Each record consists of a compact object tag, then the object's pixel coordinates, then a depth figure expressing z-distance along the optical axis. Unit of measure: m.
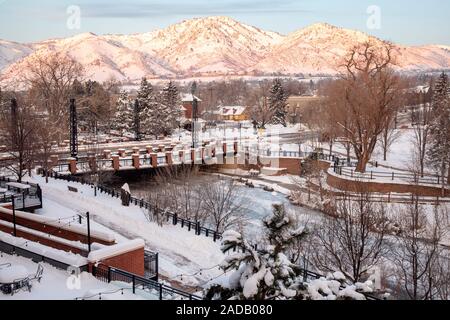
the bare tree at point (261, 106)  59.97
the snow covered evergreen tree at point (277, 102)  58.50
